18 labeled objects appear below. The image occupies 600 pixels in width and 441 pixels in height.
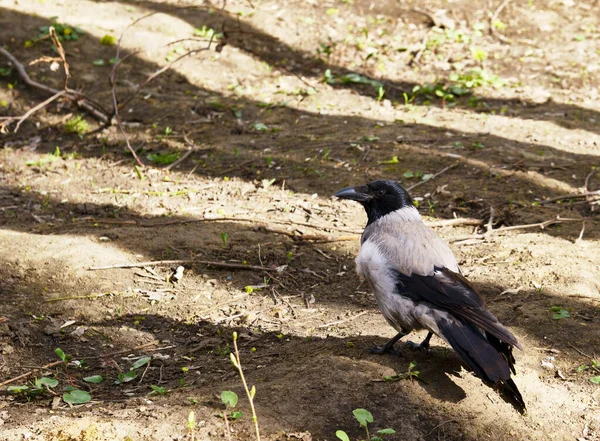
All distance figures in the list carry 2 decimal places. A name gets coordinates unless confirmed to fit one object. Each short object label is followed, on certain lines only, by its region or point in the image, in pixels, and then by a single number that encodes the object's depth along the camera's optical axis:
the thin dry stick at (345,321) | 10.72
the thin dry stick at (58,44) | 14.94
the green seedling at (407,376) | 8.41
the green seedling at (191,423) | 6.61
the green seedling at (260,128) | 19.14
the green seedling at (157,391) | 8.53
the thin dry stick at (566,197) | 14.82
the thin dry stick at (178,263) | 11.88
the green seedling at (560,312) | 10.25
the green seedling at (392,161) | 16.84
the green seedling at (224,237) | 12.80
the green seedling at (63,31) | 21.98
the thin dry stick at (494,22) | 25.08
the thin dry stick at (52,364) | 8.70
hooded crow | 8.03
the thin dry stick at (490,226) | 13.48
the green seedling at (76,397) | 8.30
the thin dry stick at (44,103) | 16.02
